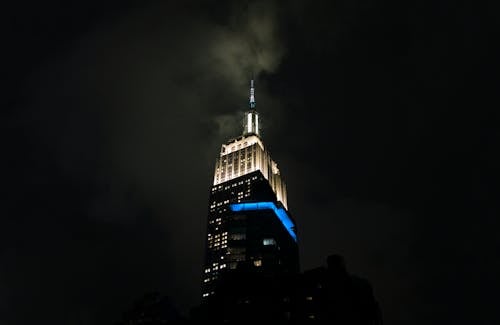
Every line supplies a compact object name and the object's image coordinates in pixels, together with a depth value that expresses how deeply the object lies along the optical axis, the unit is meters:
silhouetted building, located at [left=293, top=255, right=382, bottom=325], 114.62
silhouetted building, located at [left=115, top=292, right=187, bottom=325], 156.50
